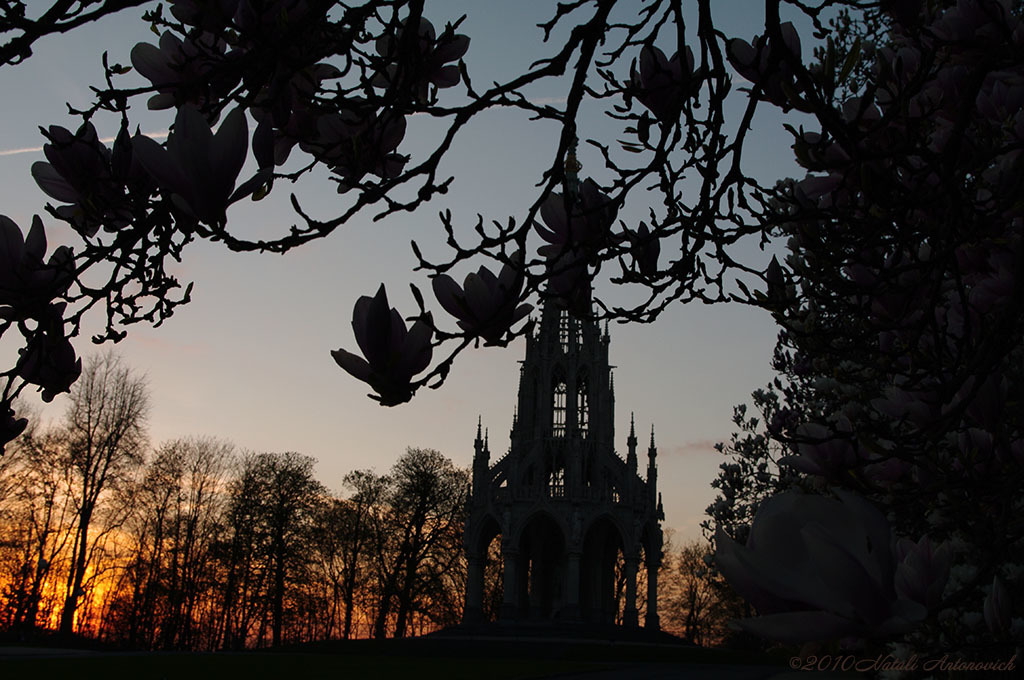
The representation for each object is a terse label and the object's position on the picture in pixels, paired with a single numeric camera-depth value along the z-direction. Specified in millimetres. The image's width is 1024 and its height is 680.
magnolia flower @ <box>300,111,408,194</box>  2615
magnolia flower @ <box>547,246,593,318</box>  2385
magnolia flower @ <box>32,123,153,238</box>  2088
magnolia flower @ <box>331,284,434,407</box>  1684
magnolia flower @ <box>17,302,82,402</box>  2035
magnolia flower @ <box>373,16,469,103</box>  2700
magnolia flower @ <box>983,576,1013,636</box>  2090
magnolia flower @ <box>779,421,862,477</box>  2725
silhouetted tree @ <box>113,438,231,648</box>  42844
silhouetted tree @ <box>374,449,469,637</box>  48531
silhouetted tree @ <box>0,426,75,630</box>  34438
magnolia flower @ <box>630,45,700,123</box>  3121
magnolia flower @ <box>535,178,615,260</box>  2510
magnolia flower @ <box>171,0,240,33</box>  2186
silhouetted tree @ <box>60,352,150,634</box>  34438
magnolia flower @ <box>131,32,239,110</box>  2328
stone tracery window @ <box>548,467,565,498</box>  43406
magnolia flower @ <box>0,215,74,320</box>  1852
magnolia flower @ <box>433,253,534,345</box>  1932
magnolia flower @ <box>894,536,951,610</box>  1448
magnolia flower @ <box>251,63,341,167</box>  2461
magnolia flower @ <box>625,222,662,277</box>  3137
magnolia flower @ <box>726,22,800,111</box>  3080
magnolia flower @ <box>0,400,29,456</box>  1991
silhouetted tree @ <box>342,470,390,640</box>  50688
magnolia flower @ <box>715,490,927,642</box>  1143
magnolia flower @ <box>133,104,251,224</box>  1557
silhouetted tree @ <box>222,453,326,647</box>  46469
